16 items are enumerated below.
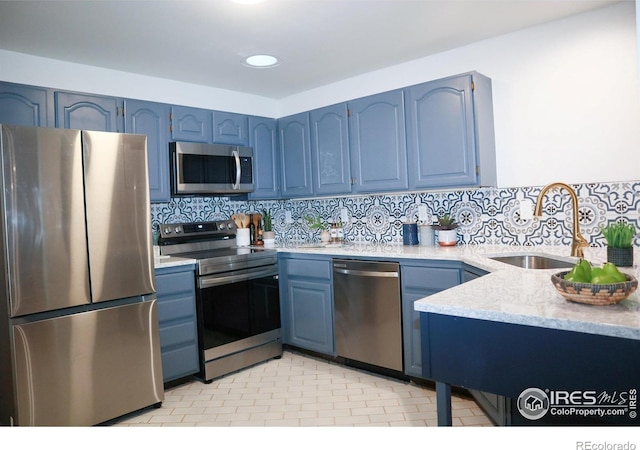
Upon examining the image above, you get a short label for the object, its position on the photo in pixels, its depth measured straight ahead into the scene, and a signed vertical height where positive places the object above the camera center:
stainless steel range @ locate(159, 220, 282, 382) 3.08 -0.54
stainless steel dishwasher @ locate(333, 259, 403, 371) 2.89 -0.64
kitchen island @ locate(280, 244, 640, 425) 1.16 -0.38
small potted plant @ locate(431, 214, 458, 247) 3.14 -0.10
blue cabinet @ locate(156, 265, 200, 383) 2.89 -0.64
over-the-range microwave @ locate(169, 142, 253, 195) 3.35 +0.47
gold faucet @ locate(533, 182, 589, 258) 2.21 -0.11
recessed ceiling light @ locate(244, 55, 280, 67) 3.12 +1.20
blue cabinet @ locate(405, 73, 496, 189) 2.85 +0.57
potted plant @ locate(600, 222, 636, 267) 1.94 -0.15
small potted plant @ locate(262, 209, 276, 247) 3.88 -0.06
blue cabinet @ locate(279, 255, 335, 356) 3.29 -0.63
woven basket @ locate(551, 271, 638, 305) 1.26 -0.24
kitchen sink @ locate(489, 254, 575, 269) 2.46 -0.28
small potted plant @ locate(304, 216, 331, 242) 3.79 -0.04
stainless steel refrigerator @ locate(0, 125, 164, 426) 2.16 -0.26
